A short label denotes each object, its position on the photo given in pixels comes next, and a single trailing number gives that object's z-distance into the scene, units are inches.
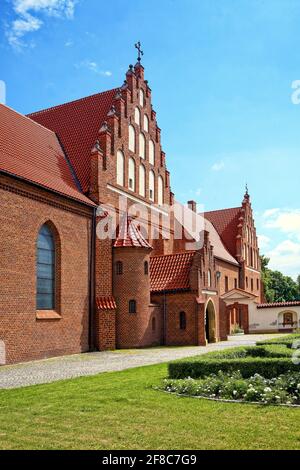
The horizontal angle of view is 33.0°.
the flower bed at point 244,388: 353.7
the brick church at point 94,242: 750.5
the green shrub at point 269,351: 525.3
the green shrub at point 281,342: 726.2
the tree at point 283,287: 3334.2
